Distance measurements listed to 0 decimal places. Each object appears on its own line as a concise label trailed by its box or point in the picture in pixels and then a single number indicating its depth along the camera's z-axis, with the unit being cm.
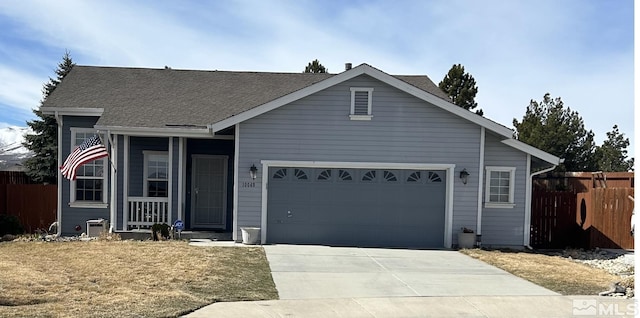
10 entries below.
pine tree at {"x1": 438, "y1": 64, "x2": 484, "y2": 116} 2603
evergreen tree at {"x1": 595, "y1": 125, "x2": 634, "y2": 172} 3325
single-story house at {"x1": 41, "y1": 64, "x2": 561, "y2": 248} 1394
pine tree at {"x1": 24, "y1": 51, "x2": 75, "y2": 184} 2627
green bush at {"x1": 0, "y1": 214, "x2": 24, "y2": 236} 1397
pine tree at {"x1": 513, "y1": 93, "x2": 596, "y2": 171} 2869
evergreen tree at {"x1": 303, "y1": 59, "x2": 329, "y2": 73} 2903
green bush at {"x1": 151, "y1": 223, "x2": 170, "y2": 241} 1374
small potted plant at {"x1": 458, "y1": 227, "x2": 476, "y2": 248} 1398
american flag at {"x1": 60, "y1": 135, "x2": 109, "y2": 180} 1348
